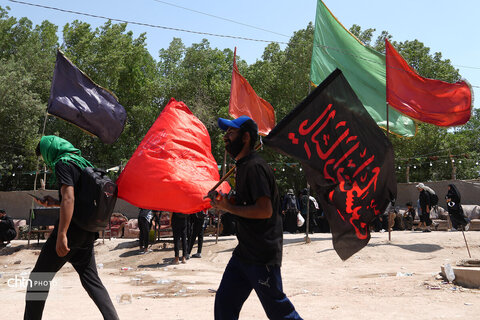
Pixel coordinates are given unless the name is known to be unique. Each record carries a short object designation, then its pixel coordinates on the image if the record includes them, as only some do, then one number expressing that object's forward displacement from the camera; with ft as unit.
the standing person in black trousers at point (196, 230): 39.77
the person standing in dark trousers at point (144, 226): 43.93
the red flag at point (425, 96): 43.96
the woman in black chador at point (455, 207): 40.47
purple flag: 25.88
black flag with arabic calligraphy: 12.79
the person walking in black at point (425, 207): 49.75
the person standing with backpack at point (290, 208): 54.39
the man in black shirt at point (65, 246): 13.10
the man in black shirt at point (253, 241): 10.80
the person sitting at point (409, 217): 68.54
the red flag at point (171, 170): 14.96
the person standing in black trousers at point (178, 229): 36.83
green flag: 46.50
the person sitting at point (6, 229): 51.85
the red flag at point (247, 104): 46.85
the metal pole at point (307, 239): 43.29
